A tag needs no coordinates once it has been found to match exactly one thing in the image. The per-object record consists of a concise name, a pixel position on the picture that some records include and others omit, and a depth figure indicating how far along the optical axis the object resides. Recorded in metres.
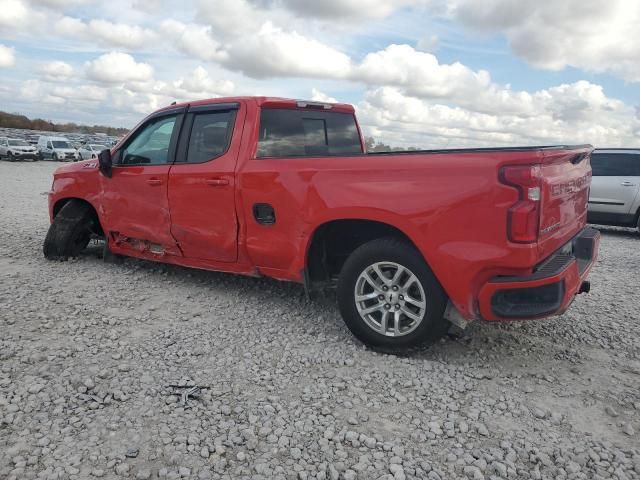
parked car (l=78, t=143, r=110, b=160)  36.78
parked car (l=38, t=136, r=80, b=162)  36.94
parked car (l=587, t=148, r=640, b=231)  9.83
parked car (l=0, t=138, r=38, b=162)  33.72
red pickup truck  3.11
